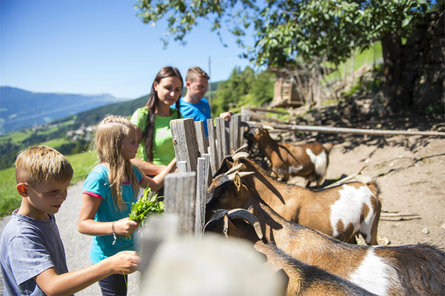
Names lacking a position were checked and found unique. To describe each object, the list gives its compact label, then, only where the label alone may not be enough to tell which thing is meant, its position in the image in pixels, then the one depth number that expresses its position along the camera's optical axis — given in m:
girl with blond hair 1.90
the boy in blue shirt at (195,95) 3.35
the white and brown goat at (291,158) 5.97
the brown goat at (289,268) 1.64
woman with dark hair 2.72
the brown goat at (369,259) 1.95
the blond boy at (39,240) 1.30
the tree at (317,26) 5.90
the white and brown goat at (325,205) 3.38
